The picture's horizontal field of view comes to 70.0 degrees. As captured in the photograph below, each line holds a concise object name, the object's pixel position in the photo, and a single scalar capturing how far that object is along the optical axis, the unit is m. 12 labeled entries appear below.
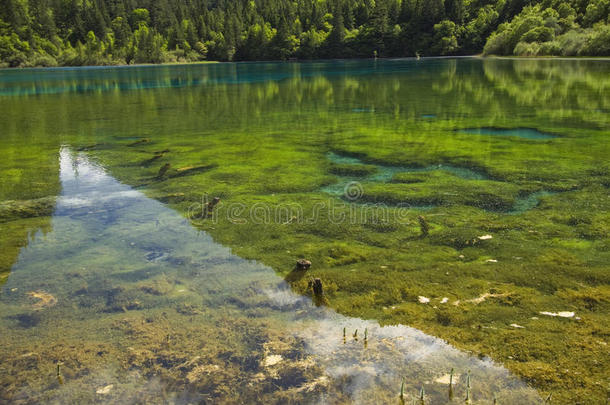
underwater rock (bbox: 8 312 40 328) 5.44
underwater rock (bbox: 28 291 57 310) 5.84
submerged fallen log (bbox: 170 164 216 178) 11.88
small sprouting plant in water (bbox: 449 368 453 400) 3.99
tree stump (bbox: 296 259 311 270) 6.52
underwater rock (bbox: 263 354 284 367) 4.54
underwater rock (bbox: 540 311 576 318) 5.12
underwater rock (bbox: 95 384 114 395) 4.25
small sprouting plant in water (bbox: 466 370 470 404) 3.92
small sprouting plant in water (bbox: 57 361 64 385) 4.41
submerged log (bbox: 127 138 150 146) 15.82
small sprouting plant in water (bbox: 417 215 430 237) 7.74
